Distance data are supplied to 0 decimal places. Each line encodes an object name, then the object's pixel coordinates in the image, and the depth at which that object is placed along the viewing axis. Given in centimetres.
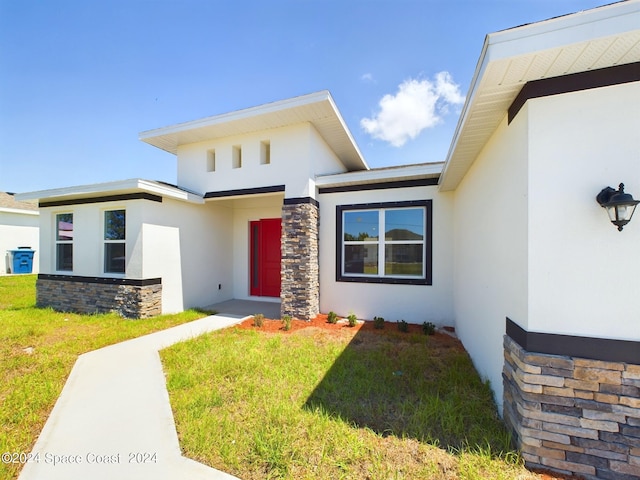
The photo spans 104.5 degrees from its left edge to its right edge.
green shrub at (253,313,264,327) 584
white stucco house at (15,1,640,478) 197
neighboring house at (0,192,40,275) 1392
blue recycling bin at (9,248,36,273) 1394
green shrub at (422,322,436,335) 528
